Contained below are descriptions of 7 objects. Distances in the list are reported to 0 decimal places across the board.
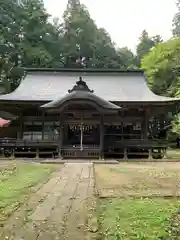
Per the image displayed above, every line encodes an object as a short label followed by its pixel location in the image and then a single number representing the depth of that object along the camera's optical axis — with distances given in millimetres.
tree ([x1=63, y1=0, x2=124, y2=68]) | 31770
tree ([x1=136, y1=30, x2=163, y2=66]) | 36538
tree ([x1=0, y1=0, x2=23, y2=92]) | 25051
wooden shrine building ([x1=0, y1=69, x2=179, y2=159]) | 12063
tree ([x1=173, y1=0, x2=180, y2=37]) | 32325
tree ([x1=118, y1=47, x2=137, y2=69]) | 35213
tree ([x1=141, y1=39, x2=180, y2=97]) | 18392
